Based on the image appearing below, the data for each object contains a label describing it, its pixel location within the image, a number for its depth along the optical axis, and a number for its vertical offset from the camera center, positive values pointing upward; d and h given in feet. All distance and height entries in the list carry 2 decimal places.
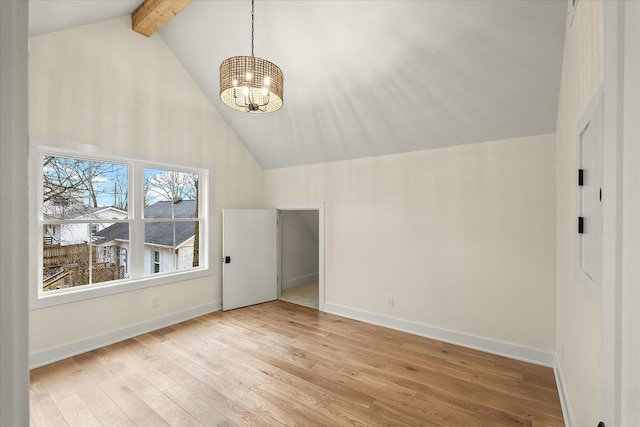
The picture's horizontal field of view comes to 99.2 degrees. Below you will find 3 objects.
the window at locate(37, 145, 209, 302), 9.17 -0.40
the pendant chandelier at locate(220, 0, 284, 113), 6.85 +3.33
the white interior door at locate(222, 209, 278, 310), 13.57 -2.34
